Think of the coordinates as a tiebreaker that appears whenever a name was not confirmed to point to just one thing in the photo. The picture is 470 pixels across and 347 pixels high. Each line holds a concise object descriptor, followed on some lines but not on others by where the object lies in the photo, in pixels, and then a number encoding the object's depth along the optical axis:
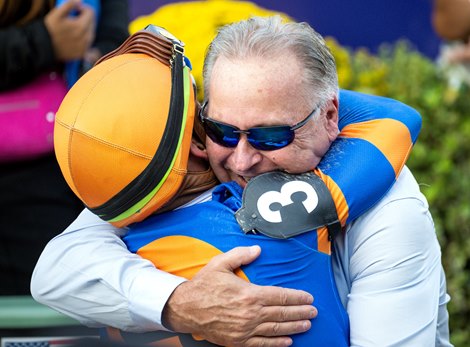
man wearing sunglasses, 4.33
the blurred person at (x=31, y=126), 6.03
